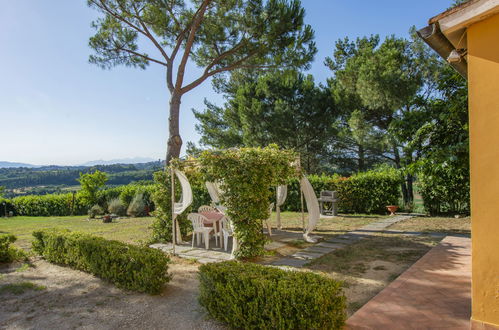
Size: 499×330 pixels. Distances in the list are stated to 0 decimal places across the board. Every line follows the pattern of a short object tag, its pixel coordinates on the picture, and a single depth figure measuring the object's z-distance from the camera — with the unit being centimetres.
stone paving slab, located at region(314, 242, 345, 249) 732
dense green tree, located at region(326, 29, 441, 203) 1462
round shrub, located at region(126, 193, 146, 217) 1683
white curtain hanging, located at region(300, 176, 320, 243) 817
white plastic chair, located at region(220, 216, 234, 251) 732
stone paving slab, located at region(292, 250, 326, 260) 644
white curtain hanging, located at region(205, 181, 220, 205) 918
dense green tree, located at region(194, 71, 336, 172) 1817
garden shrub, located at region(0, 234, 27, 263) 662
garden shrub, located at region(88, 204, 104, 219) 1688
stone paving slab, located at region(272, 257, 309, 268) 593
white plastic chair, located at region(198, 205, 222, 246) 937
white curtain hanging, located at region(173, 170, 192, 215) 761
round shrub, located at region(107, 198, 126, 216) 1725
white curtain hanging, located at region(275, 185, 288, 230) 1034
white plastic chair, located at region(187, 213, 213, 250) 756
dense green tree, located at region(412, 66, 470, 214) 792
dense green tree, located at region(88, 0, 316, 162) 1147
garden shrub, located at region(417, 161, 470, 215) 1102
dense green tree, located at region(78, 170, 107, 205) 1742
